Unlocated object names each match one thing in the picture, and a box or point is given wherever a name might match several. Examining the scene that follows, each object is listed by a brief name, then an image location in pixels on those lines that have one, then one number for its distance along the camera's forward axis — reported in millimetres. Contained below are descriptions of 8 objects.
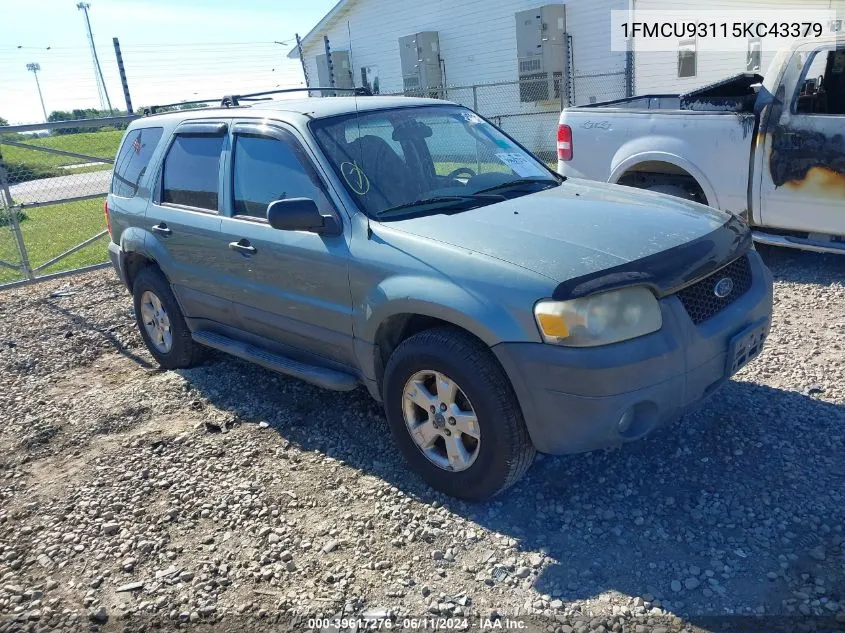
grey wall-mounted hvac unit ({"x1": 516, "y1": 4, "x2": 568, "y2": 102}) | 16625
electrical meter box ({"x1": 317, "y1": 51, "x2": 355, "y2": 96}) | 23438
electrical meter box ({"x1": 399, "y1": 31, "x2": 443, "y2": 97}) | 20156
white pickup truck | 5777
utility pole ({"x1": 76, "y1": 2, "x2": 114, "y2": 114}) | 42188
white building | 15344
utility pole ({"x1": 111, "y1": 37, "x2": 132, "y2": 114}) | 12797
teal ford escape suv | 2957
